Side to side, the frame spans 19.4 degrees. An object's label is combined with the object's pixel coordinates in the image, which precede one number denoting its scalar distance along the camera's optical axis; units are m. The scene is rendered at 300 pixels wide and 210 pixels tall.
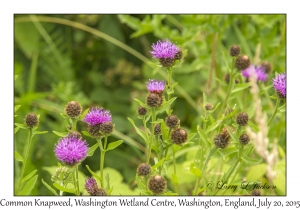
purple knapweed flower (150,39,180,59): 0.89
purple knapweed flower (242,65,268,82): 1.01
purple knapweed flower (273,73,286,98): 0.88
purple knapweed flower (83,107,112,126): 0.86
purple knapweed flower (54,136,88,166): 0.82
